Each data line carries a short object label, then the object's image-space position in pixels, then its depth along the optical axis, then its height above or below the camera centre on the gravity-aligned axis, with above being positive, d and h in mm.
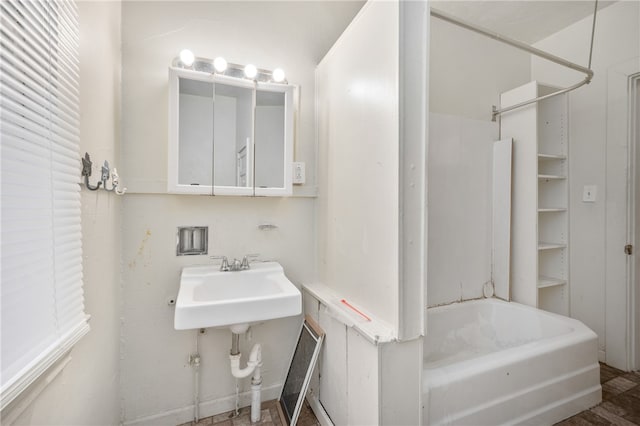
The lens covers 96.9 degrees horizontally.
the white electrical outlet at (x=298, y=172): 1826 +256
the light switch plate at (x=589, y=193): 2121 +143
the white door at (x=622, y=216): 1945 -27
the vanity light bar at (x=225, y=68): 1542 +819
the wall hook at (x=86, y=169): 1039 +159
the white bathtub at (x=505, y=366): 1272 -825
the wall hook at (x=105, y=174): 1205 +164
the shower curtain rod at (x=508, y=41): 1414 +939
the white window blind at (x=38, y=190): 625 +56
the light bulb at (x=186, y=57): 1524 +833
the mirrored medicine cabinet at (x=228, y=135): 1525 +439
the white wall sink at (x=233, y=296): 1190 -411
